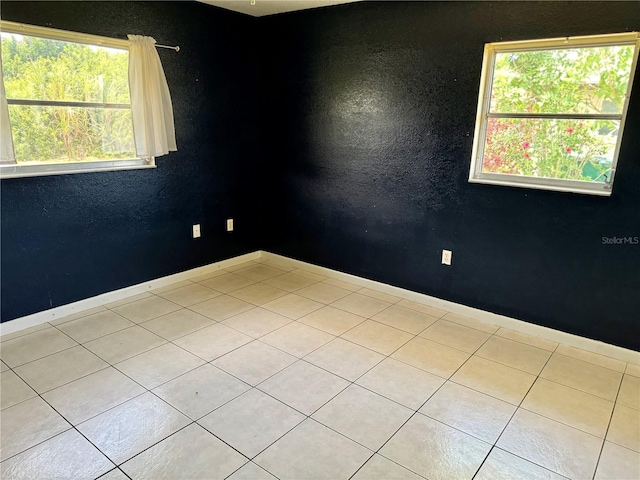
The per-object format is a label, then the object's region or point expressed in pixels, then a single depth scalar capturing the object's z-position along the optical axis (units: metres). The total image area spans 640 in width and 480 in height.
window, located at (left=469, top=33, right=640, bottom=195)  2.39
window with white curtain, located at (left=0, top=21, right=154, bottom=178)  2.58
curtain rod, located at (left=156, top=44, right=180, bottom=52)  3.27
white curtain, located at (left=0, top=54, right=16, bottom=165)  2.42
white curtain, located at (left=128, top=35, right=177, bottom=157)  3.03
